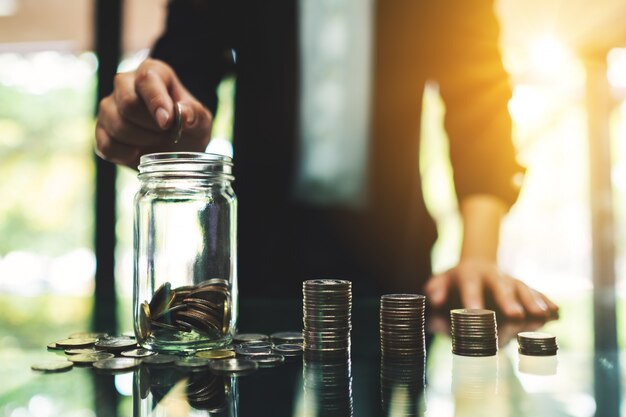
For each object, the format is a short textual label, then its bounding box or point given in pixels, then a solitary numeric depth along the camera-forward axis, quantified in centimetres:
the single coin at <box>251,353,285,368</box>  77
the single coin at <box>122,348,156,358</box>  81
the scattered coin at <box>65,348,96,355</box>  86
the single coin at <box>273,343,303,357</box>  84
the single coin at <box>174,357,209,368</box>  74
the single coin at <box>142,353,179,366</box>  76
